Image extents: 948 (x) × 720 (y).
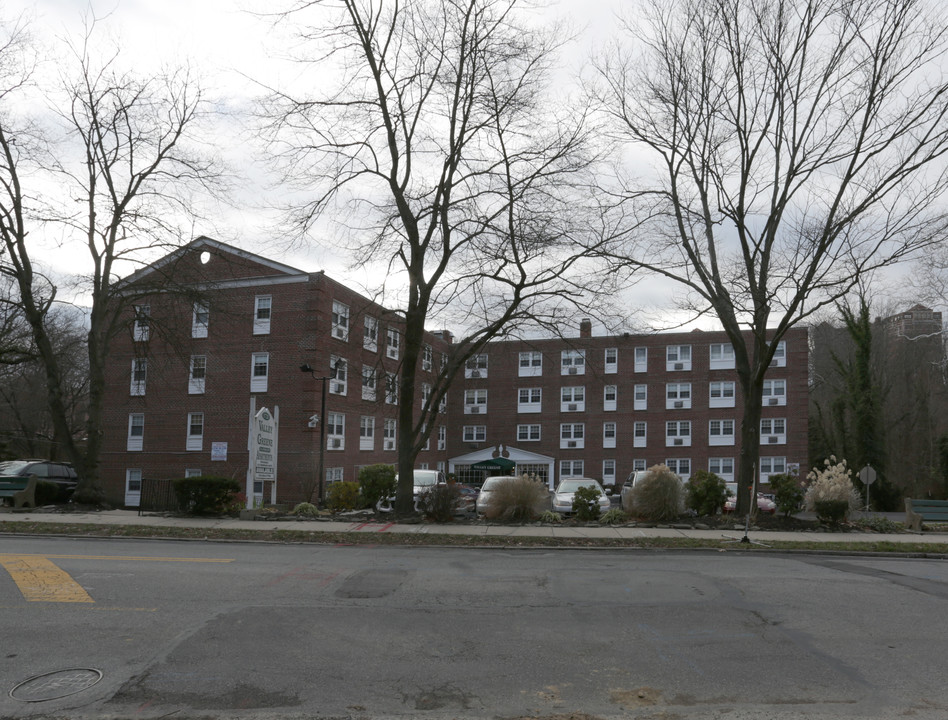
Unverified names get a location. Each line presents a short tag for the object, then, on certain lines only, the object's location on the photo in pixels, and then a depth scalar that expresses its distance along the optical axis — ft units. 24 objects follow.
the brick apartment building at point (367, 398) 113.29
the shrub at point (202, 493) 62.34
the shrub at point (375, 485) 67.00
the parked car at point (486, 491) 62.63
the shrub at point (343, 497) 68.13
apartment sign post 64.95
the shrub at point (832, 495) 59.26
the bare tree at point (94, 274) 74.33
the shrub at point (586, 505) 61.36
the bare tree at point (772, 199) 57.77
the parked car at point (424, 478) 86.53
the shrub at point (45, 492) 73.56
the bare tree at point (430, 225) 61.41
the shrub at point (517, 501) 60.39
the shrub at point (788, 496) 60.39
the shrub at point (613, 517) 59.06
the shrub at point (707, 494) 63.16
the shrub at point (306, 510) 62.44
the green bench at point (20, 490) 70.12
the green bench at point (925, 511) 62.69
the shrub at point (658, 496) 60.70
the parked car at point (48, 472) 78.79
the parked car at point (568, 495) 72.64
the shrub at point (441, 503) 59.36
